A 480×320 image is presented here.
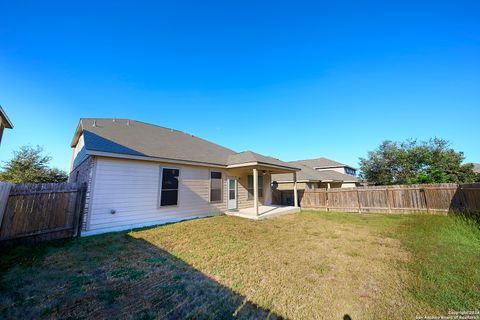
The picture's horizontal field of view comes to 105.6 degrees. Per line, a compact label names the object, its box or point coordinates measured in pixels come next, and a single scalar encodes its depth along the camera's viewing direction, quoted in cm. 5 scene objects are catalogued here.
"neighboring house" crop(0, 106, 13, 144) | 683
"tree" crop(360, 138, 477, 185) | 2234
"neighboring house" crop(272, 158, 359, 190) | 1905
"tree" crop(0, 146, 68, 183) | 1636
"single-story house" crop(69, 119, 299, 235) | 658
